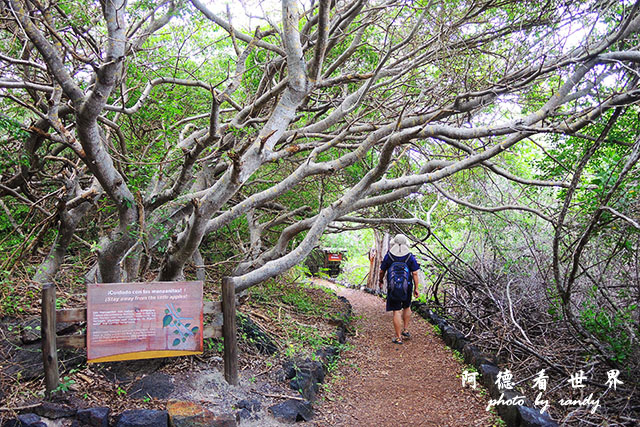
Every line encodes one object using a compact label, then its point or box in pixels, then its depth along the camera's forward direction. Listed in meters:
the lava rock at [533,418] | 3.82
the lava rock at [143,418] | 3.76
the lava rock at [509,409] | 4.24
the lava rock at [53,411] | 3.76
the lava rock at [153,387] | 4.25
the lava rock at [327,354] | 6.14
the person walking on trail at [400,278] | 7.38
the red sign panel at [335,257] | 21.09
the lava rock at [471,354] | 5.99
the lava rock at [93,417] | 3.72
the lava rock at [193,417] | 3.90
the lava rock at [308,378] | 5.05
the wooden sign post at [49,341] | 3.96
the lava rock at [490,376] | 5.00
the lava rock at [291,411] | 4.47
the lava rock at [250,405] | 4.38
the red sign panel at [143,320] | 4.19
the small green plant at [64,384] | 3.97
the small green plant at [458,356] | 6.51
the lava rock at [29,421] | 3.60
